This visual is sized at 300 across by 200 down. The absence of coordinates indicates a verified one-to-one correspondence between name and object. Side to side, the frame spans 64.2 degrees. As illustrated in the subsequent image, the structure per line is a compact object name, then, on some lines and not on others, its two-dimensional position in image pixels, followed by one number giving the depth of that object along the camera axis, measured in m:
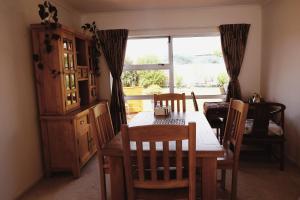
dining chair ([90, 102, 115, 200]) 1.90
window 4.21
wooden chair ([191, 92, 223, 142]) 3.49
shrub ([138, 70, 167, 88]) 4.29
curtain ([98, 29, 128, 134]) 4.05
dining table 1.56
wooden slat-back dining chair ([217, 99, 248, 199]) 1.92
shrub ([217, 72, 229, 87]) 4.26
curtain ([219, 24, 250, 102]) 3.93
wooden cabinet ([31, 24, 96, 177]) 2.72
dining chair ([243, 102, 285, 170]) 2.84
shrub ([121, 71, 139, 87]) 4.33
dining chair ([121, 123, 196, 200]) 1.30
